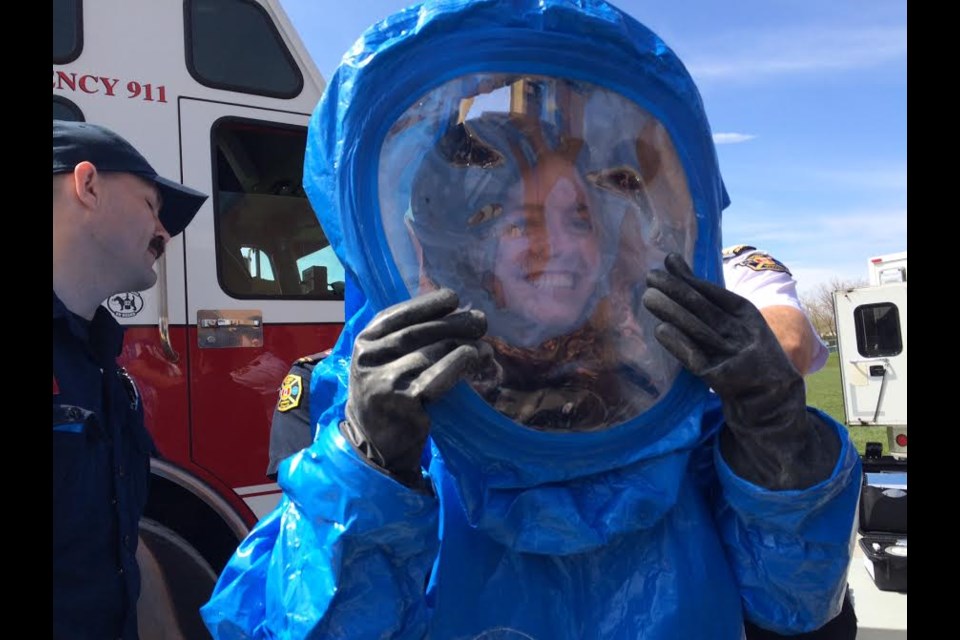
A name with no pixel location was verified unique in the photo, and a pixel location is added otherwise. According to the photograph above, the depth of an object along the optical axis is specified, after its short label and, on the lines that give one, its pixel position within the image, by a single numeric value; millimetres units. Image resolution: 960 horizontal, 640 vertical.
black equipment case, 3689
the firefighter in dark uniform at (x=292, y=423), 1573
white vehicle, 5676
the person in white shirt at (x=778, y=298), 1567
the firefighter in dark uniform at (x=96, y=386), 1593
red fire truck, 2400
